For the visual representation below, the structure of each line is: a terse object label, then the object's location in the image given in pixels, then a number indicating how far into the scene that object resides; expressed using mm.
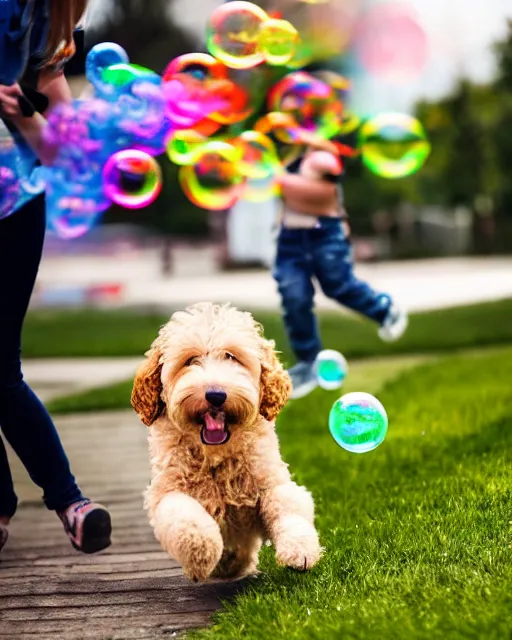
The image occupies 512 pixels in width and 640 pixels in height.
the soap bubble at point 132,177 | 5656
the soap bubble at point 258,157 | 6453
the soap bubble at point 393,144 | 6812
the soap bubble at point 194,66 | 5914
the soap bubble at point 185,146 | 6332
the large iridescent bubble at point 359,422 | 4289
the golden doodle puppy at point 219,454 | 3178
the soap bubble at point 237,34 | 6039
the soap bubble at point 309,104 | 6594
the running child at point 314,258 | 6215
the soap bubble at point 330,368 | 6309
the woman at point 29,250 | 3516
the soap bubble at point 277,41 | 6164
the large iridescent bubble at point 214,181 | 6621
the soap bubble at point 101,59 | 4844
